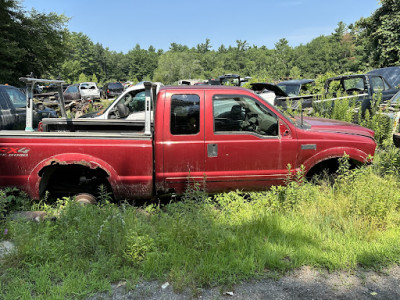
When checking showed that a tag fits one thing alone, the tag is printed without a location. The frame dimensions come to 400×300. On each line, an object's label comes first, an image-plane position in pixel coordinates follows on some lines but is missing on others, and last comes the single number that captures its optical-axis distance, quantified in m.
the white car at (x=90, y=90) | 30.63
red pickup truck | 4.29
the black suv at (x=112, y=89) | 32.38
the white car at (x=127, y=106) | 8.20
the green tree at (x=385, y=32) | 22.53
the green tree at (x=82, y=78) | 76.10
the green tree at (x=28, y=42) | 20.30
